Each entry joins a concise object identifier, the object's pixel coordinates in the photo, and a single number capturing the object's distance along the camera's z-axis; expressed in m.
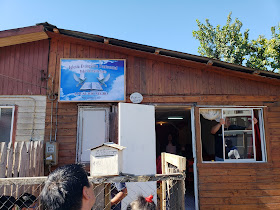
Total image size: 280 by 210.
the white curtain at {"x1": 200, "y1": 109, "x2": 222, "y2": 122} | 6.66
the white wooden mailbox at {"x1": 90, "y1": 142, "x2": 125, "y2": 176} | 2.72
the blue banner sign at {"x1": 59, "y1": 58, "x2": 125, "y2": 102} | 6.46
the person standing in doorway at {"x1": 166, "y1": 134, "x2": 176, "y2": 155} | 9.74
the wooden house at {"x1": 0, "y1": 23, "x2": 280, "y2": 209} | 6.22
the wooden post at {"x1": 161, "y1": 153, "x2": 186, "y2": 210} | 2.68
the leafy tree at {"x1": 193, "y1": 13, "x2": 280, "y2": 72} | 17.38
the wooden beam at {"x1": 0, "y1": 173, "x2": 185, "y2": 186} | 2.46
